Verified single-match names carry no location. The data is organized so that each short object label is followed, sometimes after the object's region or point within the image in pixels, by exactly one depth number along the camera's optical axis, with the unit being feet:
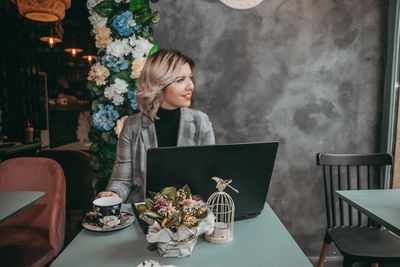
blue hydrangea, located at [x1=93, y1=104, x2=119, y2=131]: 7.23
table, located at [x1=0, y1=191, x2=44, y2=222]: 4.77
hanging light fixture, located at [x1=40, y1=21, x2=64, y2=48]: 12.94
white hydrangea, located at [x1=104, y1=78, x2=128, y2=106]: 7.08
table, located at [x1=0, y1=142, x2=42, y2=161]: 13.51
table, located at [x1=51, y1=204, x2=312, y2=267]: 2.95
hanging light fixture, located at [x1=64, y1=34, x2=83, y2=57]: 18.54
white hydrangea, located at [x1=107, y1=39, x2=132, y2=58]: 7.00
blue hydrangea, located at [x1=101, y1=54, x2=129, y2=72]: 7.06
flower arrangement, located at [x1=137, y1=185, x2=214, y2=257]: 2.92
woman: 5.91
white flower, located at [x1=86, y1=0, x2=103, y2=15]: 7.07
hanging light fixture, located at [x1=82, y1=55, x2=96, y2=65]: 20.25
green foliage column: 7.02
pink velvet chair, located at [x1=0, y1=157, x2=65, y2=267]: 5.69
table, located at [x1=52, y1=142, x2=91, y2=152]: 12.70
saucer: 3.56
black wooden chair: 5.51
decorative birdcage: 3.28
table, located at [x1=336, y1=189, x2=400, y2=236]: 4.32
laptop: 3.32
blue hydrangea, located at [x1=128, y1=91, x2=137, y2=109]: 7.22
